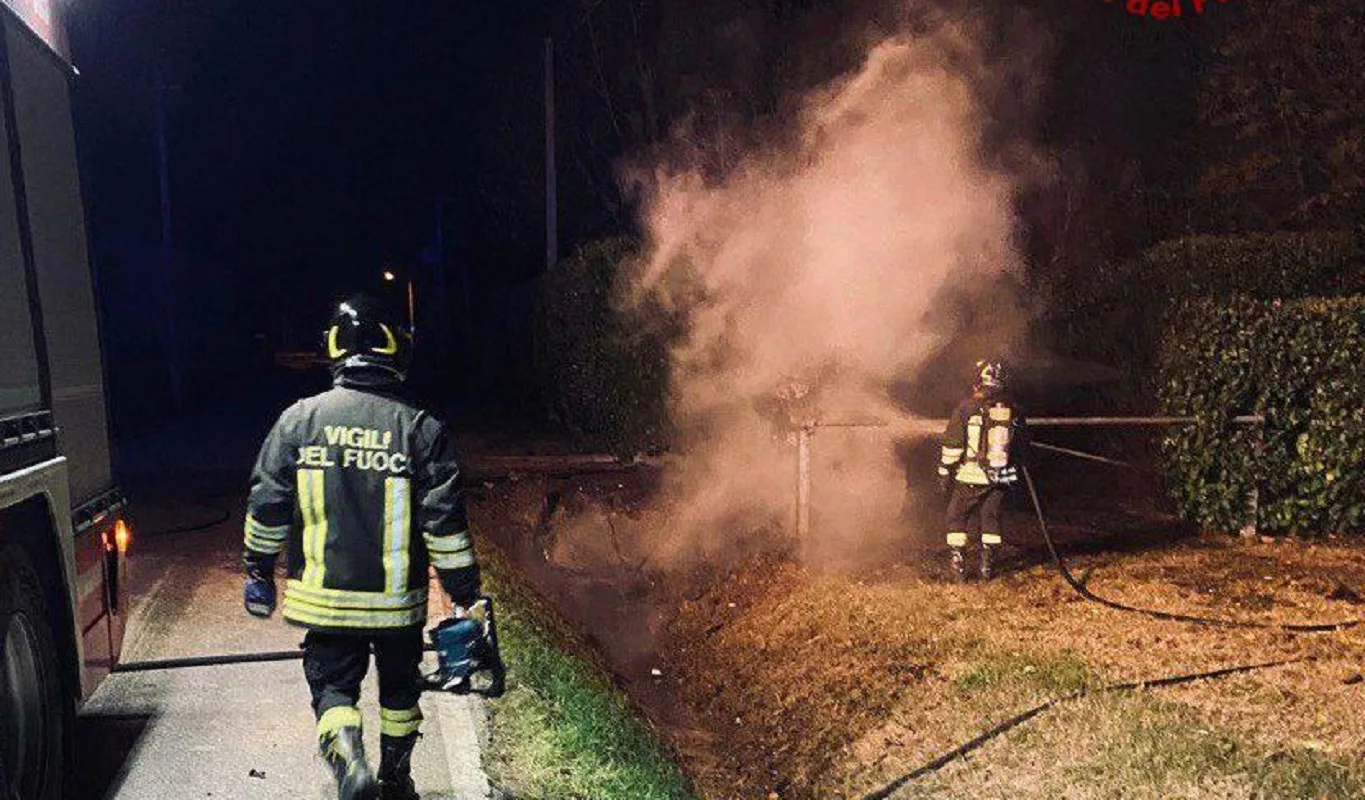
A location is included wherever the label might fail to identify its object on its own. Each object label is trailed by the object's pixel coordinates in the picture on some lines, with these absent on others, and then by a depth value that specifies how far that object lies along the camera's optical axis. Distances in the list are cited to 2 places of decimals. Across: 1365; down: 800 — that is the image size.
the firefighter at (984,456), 7.68
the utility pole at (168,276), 21.52
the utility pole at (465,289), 29.95
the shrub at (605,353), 11.68
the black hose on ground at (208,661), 5.62
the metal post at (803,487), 8.30
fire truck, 3.44
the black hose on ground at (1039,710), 5.14
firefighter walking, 3.52
